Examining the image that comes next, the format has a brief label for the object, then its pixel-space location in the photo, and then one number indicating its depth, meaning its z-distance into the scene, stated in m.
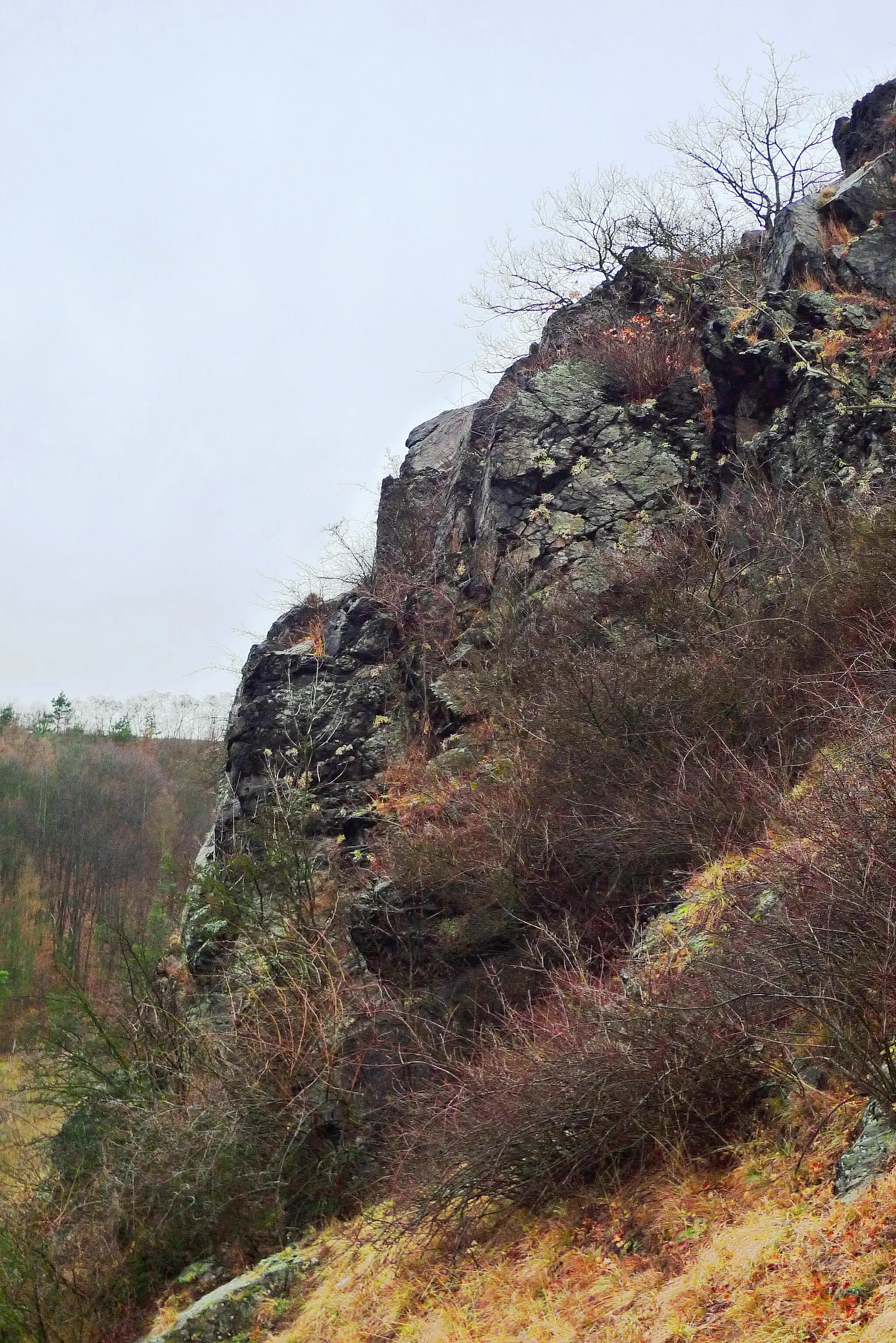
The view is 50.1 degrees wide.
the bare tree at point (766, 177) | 16.80
